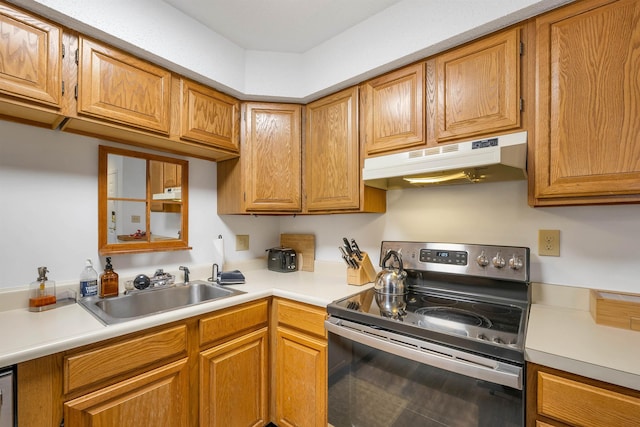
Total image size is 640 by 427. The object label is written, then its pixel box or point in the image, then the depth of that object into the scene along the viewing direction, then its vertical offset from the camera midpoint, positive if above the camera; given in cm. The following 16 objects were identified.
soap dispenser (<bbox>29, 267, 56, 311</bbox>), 123 -34
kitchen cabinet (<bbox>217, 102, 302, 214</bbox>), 187 +35
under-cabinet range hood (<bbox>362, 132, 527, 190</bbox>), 109 +21
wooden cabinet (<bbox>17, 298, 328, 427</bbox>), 95 -67
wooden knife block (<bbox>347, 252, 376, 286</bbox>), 173 -36
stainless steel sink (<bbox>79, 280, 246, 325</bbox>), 140 -47
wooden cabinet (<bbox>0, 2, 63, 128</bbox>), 105 +59
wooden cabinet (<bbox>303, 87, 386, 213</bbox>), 167 +34
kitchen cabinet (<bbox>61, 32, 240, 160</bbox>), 123 +56
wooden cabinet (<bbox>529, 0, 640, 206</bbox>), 99 +40
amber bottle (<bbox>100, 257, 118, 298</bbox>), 145 -35
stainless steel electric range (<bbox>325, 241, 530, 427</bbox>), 90 -46
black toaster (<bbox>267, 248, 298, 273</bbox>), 215 -34
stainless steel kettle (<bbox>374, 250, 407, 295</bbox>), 153 -36
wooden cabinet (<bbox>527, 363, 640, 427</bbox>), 75 -52
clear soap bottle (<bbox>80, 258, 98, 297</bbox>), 139 -33
